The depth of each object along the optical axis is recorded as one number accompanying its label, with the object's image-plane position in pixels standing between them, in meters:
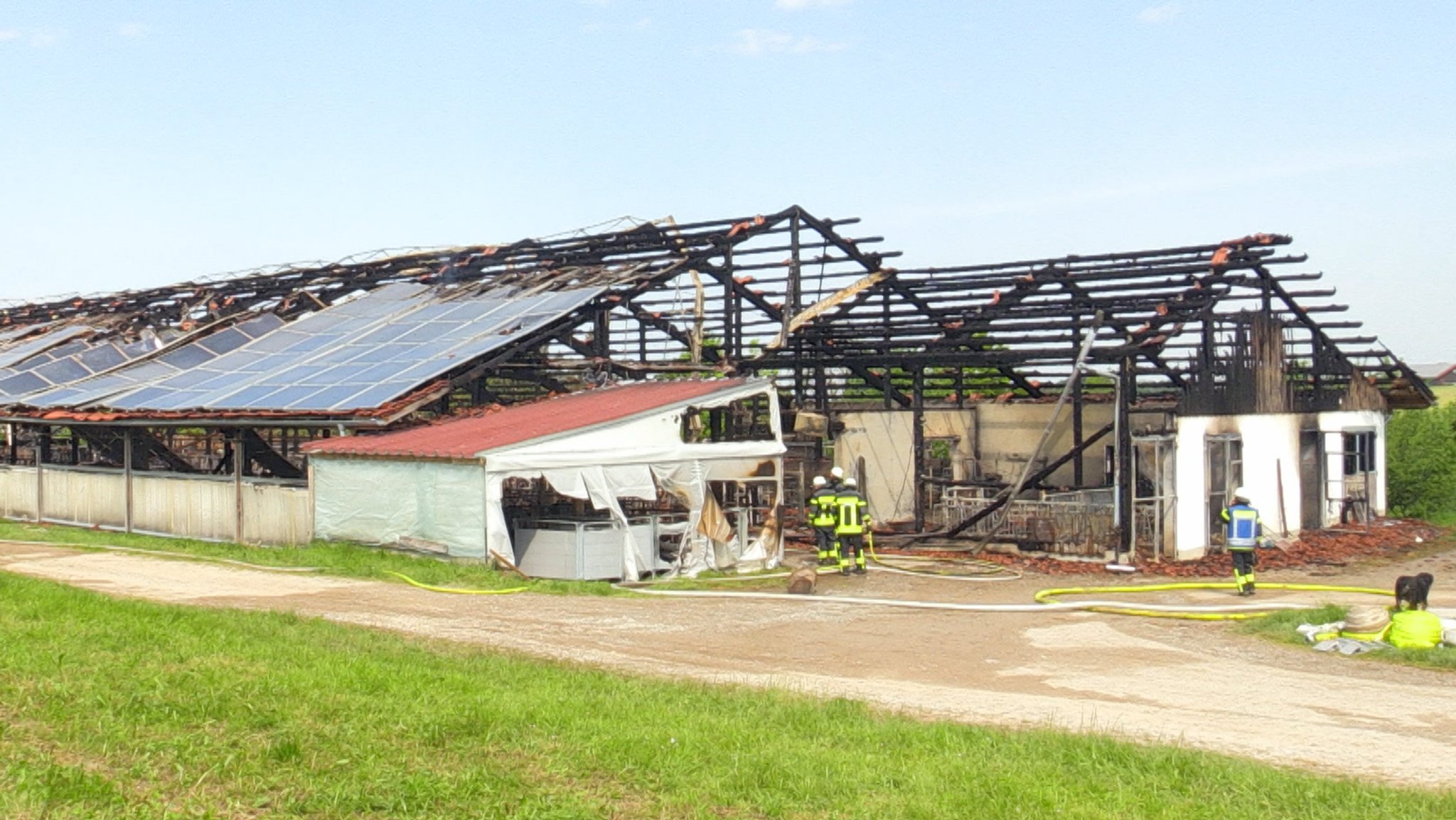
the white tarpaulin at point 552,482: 22.08
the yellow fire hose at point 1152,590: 18.73
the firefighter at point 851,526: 23.67
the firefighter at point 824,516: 23.77
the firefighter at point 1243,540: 20.66
